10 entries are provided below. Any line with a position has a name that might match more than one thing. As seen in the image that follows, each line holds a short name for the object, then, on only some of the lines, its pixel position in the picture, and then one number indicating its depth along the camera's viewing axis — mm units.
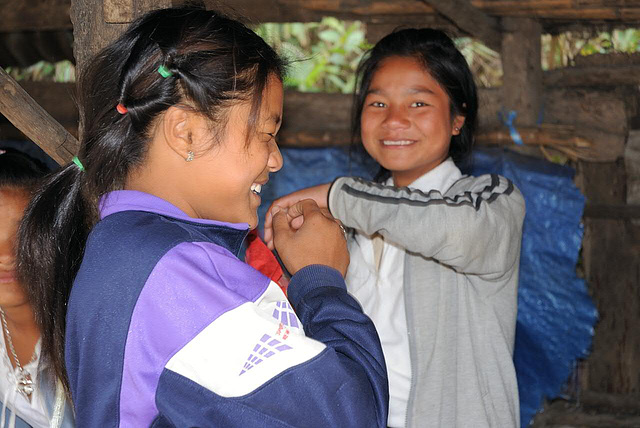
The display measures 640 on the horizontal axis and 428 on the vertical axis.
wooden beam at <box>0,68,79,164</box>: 1586
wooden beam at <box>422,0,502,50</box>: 3152
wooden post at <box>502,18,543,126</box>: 3420
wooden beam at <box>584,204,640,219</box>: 3637
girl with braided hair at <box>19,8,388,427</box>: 988
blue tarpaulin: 3258
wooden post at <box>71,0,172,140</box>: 1486
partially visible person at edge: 1781
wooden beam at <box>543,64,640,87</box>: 3410
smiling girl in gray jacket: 1808
